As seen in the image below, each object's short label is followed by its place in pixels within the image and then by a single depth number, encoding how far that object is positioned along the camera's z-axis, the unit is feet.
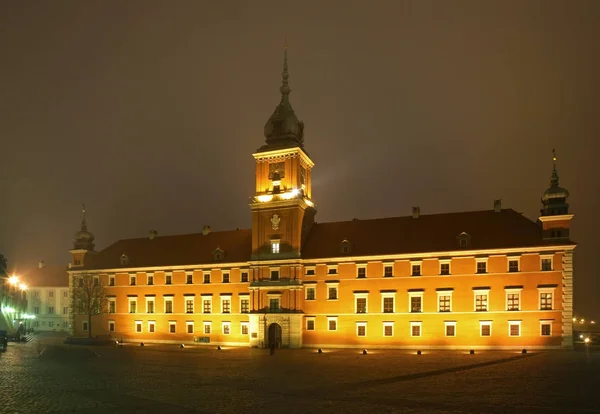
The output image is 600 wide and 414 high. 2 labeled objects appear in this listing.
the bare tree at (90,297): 214.69
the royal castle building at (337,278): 160.04
